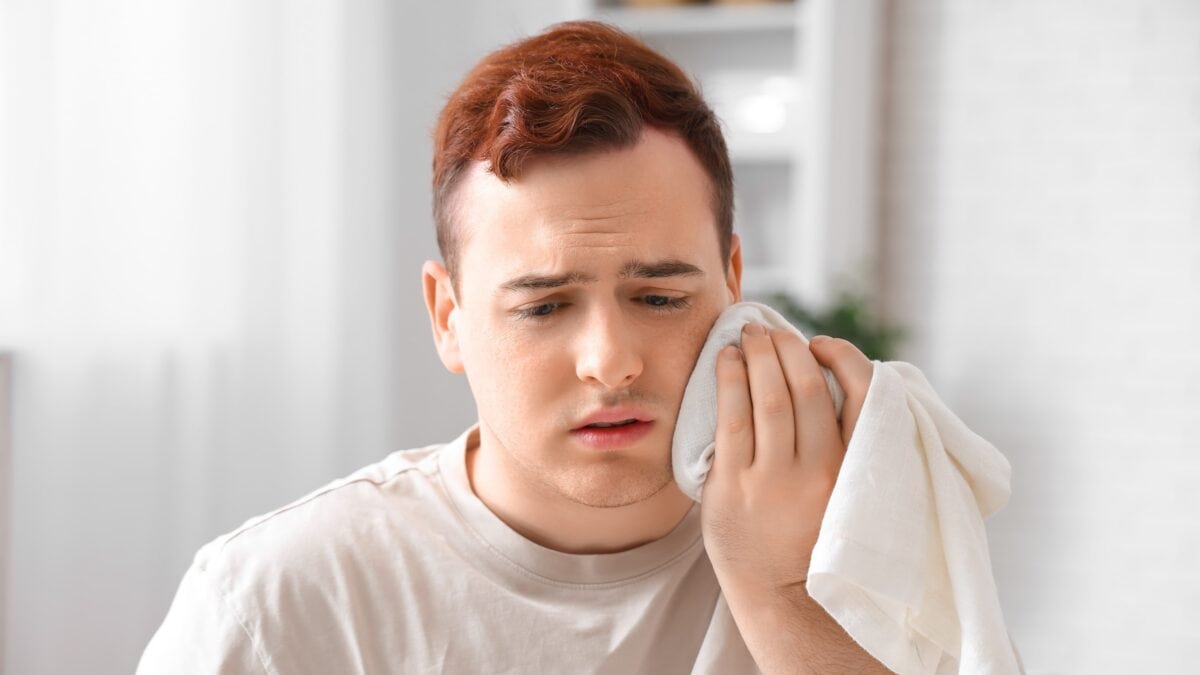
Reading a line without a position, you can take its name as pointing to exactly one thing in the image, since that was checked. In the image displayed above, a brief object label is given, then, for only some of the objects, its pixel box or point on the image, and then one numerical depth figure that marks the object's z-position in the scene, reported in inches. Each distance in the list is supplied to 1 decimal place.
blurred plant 135.0
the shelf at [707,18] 145.6
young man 45.4
